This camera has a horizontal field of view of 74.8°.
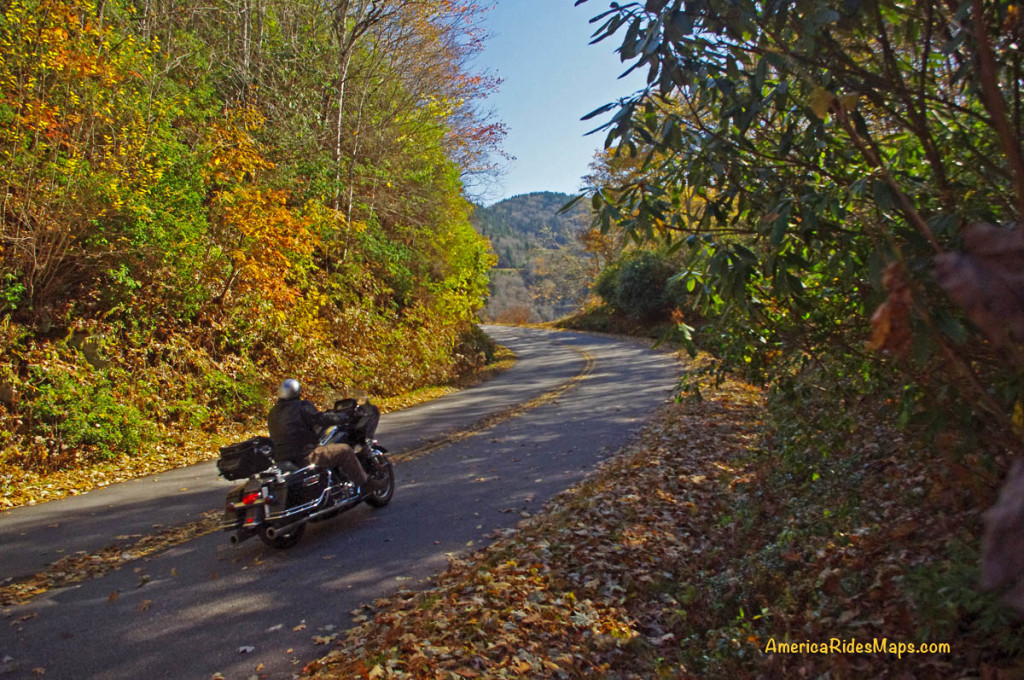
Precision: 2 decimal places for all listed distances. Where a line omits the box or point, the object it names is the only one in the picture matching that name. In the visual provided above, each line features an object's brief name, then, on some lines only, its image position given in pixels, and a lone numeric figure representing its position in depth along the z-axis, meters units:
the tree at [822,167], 3.18
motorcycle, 6.88
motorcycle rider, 7.51
